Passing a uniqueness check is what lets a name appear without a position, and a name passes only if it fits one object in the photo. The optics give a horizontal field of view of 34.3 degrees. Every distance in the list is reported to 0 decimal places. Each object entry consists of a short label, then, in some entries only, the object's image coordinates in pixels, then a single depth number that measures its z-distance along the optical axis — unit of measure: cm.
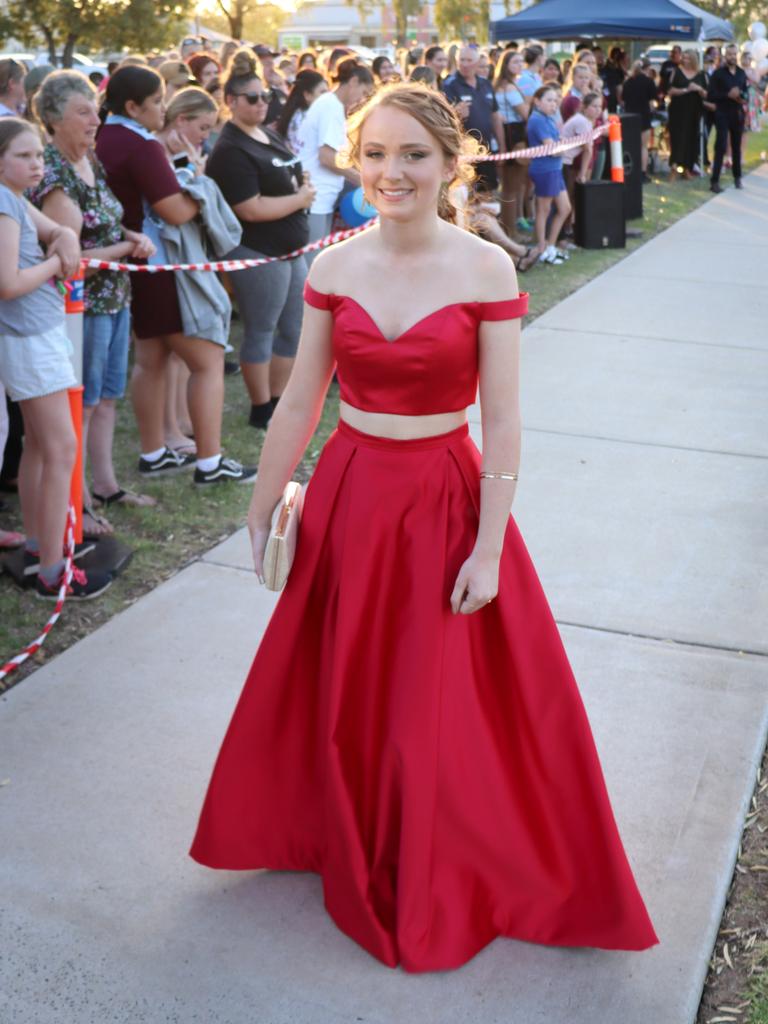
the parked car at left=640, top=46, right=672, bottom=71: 4725
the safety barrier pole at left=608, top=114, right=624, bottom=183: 1316
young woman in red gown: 280
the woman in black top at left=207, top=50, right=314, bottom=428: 644
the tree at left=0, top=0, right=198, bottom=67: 2662
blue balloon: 812
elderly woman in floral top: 501
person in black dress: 1861
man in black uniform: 1664
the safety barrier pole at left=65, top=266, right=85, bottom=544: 485
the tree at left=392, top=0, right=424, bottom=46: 6762
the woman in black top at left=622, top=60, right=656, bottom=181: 1777
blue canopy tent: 1869
